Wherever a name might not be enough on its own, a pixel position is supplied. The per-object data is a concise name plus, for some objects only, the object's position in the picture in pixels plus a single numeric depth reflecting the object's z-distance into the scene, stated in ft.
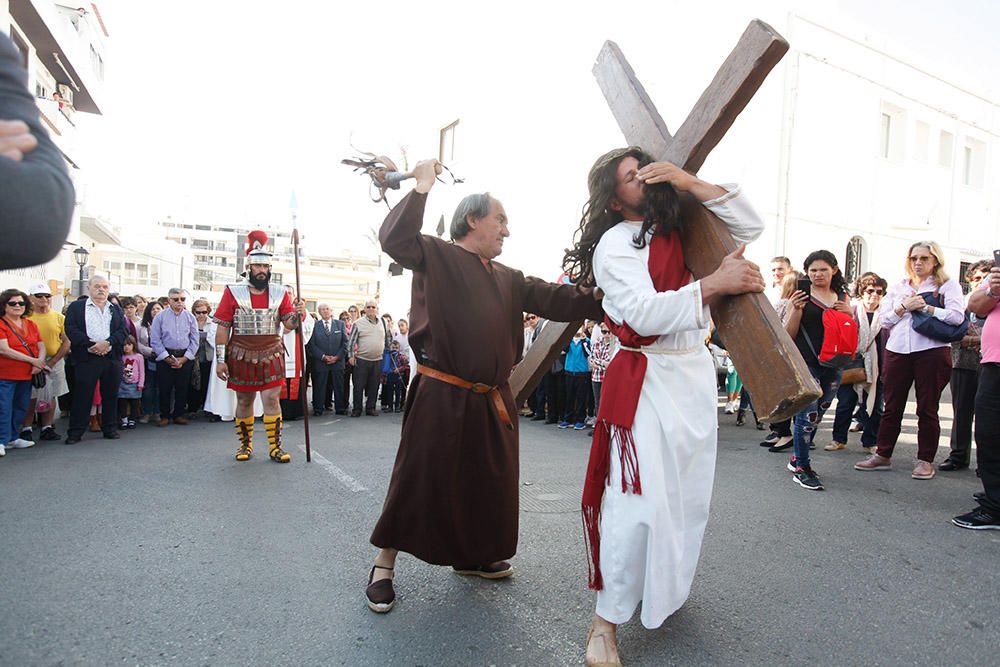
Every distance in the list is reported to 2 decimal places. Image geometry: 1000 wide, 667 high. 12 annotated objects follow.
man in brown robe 9.25
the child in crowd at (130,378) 27.94
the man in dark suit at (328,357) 33.86
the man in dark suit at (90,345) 24.35
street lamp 57.21
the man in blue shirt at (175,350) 29.27
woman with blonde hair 16.85
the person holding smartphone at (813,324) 16.96
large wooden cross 6.91
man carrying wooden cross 7.45
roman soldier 20.03
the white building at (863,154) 45.16
